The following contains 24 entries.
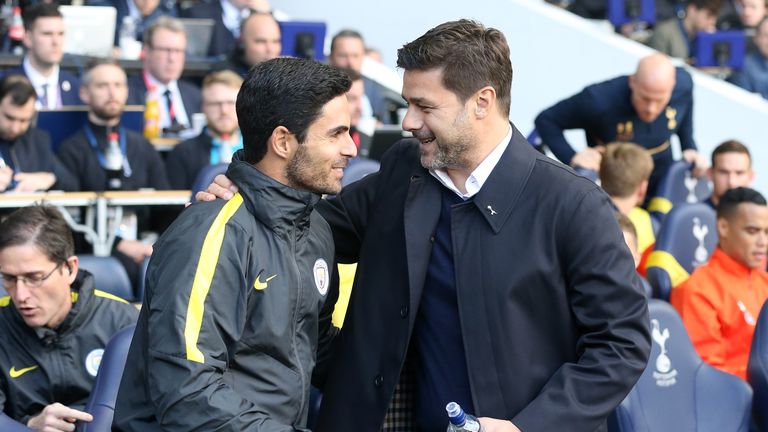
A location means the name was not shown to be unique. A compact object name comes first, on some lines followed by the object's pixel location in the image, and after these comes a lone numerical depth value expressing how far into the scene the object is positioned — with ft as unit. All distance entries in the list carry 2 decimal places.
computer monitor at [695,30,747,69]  77.20
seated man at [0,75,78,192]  44.62
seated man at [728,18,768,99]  75.20
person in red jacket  35.04
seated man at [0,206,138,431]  27.09
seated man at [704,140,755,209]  47.14
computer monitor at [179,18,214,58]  64.64
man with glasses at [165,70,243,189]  46.96
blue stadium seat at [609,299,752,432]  28.71
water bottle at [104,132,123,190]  46.24
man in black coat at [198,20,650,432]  18.49
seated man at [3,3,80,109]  53.47
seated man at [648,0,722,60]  78.38
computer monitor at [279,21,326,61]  61.00
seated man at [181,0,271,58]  68.49
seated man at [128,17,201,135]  55.36
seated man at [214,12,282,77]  56.59
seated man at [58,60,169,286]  46.32
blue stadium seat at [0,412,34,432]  24.57
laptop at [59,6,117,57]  60.49
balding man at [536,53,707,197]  47.98
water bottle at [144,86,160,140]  52.39
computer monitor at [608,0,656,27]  81.87
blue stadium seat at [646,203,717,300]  39.58
